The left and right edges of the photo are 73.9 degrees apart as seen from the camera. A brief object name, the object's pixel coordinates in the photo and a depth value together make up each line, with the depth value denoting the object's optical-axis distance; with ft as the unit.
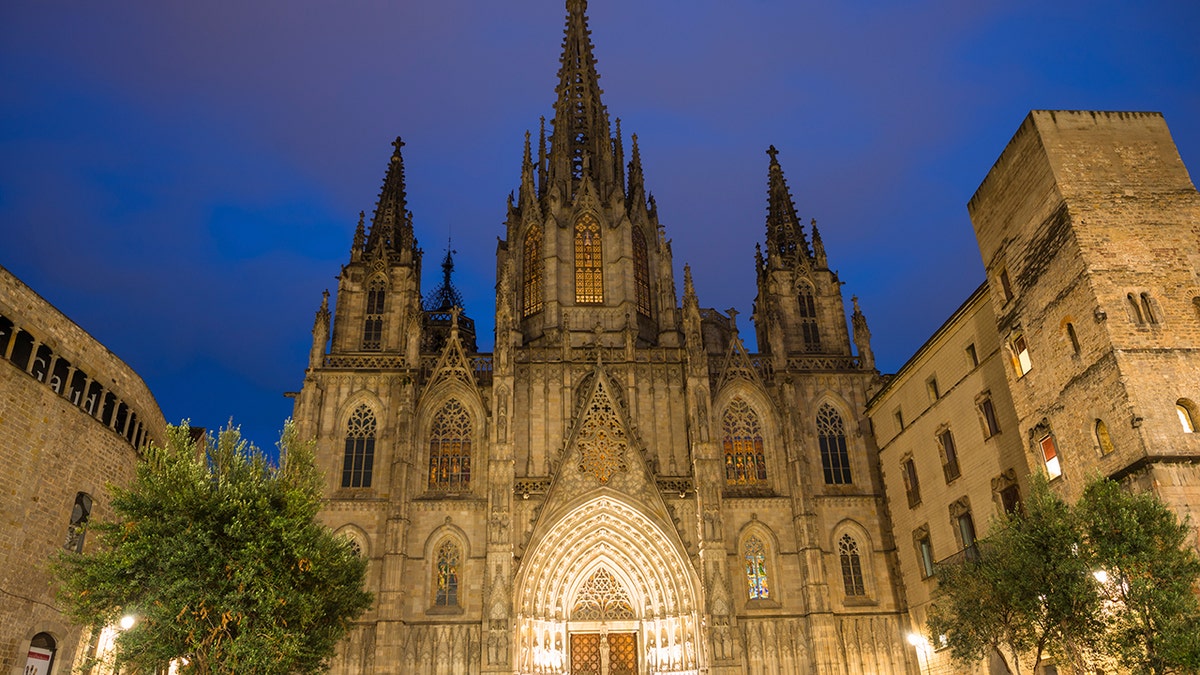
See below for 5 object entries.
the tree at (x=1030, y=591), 50.37
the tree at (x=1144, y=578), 45.39
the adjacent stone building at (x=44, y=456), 63.62
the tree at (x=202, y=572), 53.31
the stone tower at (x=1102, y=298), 55.47
